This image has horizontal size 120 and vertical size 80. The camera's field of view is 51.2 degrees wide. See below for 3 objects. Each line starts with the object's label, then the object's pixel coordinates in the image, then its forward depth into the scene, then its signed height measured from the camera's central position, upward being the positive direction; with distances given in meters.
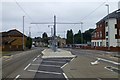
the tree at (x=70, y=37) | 75.35 +2.88
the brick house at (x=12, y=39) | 43.90 +1.12
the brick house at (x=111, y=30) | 37.85 +4.08
